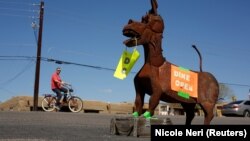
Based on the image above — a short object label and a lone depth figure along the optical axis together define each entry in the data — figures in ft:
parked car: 97.86
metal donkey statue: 20.62
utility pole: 93.25
